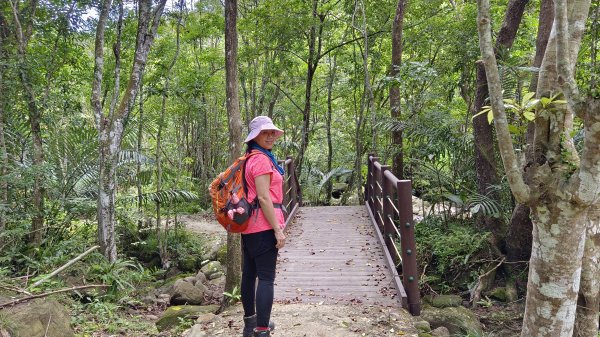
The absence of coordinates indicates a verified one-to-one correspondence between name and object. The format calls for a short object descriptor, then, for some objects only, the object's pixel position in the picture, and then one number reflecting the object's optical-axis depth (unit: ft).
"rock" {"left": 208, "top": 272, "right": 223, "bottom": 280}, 25.76
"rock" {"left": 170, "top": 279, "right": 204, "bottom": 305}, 19.24
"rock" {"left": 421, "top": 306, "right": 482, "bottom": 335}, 14.97
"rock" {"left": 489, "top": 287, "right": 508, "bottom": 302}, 19.88
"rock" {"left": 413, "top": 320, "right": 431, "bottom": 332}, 12.45
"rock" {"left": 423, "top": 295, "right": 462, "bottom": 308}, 17.95
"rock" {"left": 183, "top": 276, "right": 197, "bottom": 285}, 22.88
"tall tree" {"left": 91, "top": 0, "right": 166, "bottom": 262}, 19.89
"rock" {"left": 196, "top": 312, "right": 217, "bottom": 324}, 13.62
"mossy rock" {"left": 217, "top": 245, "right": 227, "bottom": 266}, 29.37
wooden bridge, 14.14
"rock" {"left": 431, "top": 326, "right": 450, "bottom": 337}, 13.05
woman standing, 9.66
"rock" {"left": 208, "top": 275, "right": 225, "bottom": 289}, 24.02
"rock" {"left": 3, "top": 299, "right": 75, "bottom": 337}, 10.02
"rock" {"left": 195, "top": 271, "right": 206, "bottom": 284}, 24.15
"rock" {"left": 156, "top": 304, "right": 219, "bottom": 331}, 15.15
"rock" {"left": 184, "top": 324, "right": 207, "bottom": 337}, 12.39
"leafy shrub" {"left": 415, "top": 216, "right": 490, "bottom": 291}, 20.98
